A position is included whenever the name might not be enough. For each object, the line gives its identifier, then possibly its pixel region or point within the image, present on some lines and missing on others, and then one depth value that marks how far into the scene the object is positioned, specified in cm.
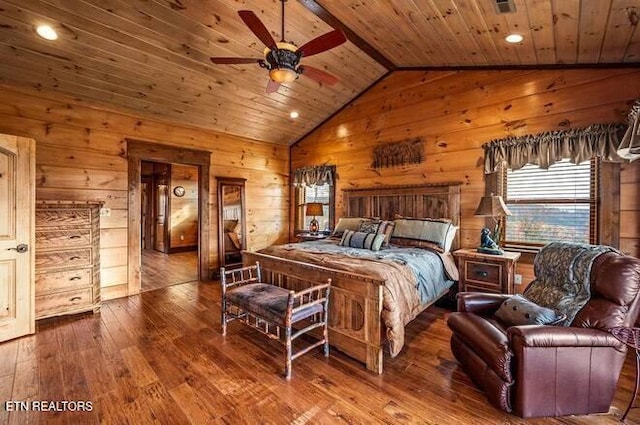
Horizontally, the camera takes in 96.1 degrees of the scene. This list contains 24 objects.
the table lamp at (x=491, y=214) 331
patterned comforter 232
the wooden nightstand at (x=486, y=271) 312
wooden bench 225
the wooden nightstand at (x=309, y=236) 532
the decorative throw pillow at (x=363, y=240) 369
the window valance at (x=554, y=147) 292
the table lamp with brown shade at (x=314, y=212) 562
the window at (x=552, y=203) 318
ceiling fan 229
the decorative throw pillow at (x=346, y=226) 447
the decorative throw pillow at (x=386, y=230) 390
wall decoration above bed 443
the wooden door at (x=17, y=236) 281
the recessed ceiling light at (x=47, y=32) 278
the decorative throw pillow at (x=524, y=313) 199
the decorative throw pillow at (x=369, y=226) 399
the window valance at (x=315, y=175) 559
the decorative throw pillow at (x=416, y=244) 365
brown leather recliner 172
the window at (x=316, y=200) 571
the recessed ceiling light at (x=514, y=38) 280
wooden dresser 322
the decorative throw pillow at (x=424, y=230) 371
